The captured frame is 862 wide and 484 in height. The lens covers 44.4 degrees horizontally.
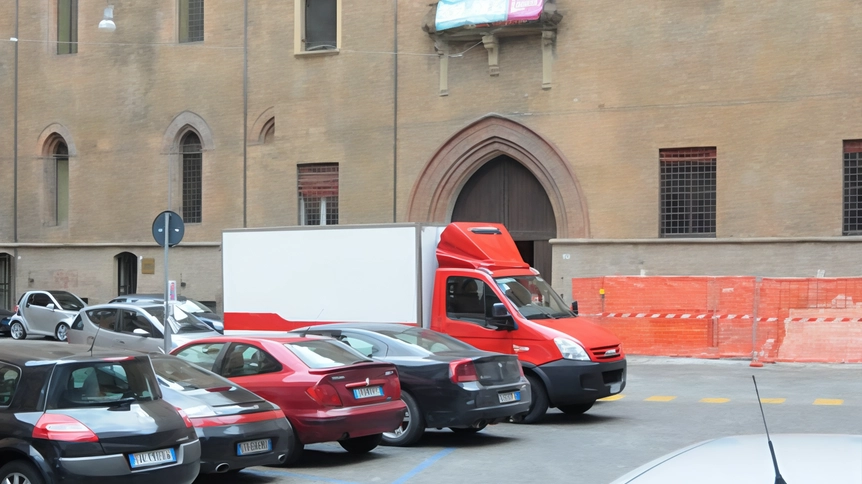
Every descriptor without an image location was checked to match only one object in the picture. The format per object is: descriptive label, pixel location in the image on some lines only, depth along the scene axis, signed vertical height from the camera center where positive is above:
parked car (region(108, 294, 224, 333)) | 22.53 -1.76
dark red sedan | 10.31 -1.51
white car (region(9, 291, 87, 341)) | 28.28 -2.15
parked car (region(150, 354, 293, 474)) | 9.32 -1.69
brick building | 24.03 +2.66
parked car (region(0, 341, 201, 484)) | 7.50 -1.39
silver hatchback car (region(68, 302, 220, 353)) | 19.98 -1.83
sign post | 15.97 +0.07
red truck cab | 13.63 -1.21
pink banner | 25.66 +5.46
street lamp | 29.08 +5.98
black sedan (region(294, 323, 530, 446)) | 11.48 -1.66
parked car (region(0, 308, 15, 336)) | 29.72 -2.43
